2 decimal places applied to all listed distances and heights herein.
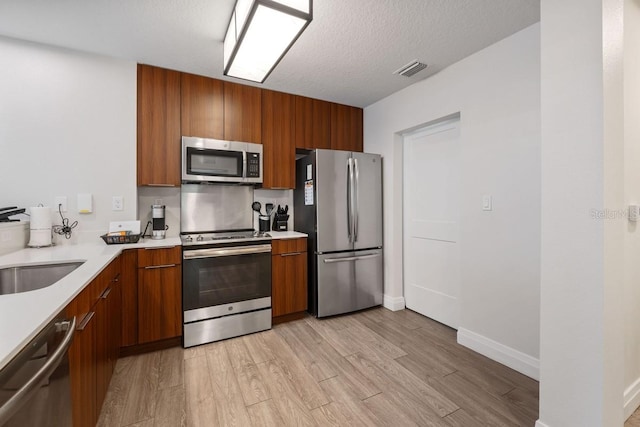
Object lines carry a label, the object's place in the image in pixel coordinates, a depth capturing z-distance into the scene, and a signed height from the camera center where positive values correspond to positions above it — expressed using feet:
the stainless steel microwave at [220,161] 8.84 +1.72
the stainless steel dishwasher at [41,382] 2.24 -1.51
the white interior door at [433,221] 9.17 -0.31
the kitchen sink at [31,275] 5.01 -1.17
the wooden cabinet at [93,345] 3.80 -2.18
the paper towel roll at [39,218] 6.97 -0.11
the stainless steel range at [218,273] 8.00 -1.80
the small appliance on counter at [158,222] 8.59 -0.27
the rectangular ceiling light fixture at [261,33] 4.79 +3.56
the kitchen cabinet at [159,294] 7.50 -2.21
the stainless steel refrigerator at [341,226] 9.88 -0.48
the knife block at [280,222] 10.90 -0.36
